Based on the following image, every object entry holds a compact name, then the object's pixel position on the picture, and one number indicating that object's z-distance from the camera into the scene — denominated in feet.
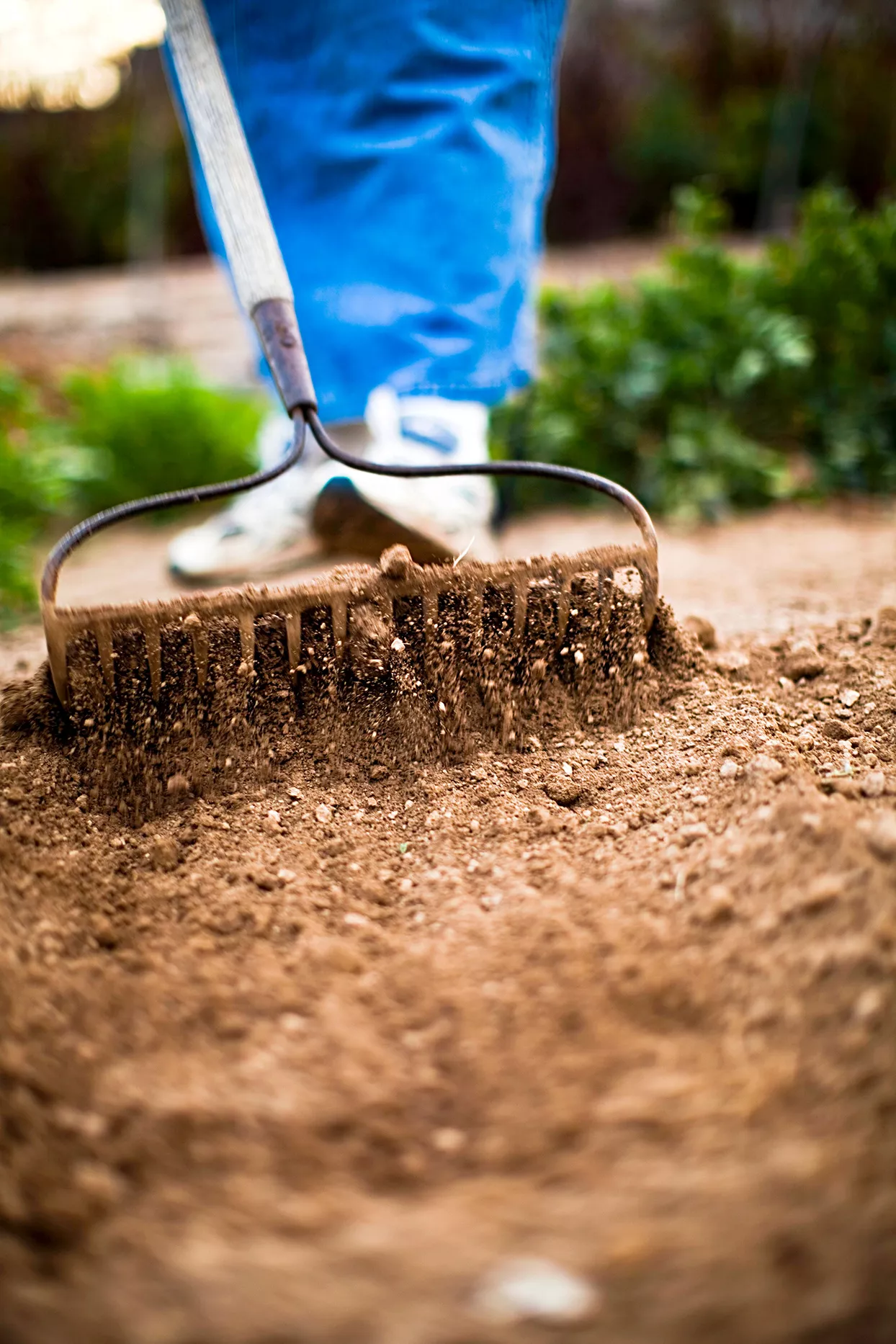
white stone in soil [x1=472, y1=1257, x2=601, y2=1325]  2.17
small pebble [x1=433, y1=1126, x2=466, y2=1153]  2.65
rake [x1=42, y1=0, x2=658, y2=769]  4.46
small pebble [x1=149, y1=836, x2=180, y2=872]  4.05
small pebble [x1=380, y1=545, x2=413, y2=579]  4.59
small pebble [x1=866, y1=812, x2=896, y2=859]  3.29
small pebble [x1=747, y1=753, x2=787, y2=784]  3.97
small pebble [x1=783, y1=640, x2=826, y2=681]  5.15
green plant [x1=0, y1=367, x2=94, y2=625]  8.21
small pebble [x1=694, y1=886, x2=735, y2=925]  3.31
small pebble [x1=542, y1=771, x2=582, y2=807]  4.31
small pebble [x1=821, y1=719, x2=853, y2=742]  4.47
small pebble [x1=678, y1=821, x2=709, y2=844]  3.83
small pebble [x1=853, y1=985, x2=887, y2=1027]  2.74
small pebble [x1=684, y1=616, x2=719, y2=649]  5.41
